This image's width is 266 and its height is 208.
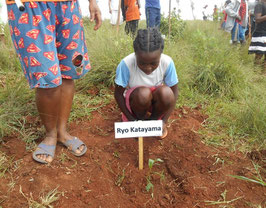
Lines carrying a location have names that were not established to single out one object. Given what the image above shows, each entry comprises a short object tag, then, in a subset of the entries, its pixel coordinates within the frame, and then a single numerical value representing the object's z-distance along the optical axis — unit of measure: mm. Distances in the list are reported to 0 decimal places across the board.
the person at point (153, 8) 3980
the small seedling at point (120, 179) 1485
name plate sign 1414
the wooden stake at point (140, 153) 1462
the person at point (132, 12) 3770
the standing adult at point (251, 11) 5637
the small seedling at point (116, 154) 1714
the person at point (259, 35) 3758
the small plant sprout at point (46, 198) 1264
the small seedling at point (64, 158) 1586
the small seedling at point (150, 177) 1425
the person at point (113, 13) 4309
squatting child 1724
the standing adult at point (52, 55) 1303
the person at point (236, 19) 4730
